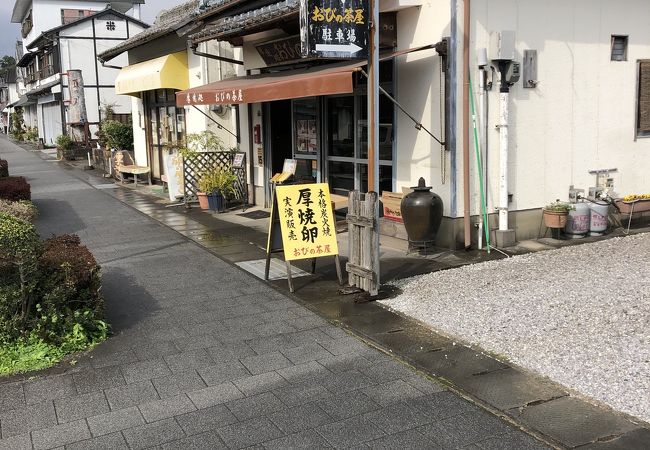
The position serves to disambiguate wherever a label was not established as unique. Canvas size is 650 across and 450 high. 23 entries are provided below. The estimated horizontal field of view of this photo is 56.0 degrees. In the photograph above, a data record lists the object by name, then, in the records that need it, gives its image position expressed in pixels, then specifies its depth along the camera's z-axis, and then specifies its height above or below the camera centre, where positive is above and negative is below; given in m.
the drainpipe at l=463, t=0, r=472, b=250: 8.48 -0.04
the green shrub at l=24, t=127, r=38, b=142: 49.43 +1.33
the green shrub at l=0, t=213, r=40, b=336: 5.32 -1.12
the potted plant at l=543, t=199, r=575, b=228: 9.23 -1.17
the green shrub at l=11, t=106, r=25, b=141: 55.58 +2.56
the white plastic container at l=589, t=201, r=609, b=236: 9.56 -1.26
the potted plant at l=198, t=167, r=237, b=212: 13.26 -0.92
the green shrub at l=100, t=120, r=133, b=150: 23.73 +0.51
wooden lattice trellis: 13.92 -0.55
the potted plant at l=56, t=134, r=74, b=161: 30.31 +0.12
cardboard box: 9.27 -0.96
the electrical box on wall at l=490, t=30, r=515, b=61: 8.44 +1.27
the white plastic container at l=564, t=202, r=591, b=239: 9.47 -1.31
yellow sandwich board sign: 7.20 -0.93
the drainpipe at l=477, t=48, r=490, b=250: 8.53 +0.32
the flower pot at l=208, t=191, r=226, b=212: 13.22 -1.19
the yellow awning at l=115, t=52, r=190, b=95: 15.64 +1.89
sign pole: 6.46 +0.45
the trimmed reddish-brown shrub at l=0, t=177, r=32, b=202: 12.37 -0.80
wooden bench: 18.84 -0.60
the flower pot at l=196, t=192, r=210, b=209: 13.54 -1.20
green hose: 8.70 -0.45
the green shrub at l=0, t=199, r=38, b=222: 10.35 -1.03
